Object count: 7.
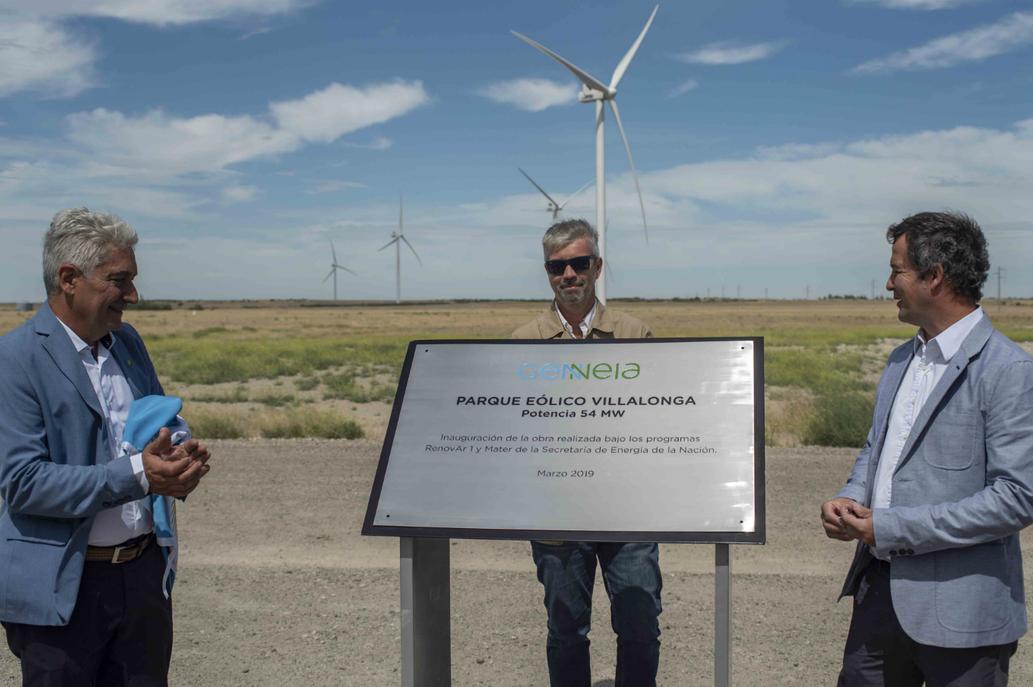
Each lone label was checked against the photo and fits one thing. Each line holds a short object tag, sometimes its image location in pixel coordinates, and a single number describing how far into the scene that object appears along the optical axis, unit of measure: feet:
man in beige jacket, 12.35
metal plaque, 10.86
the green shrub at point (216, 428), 45.78
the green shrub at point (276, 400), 69.82
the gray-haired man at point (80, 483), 9.65
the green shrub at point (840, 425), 41.19
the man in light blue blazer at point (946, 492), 9.52
